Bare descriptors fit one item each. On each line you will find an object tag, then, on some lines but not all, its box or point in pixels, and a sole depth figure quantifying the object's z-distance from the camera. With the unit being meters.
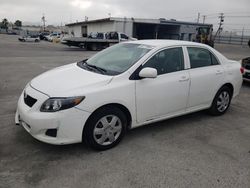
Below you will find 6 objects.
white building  32.78
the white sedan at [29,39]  38.97
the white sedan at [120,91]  3.06
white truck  22.21
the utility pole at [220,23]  39.56
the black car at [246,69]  7.92
